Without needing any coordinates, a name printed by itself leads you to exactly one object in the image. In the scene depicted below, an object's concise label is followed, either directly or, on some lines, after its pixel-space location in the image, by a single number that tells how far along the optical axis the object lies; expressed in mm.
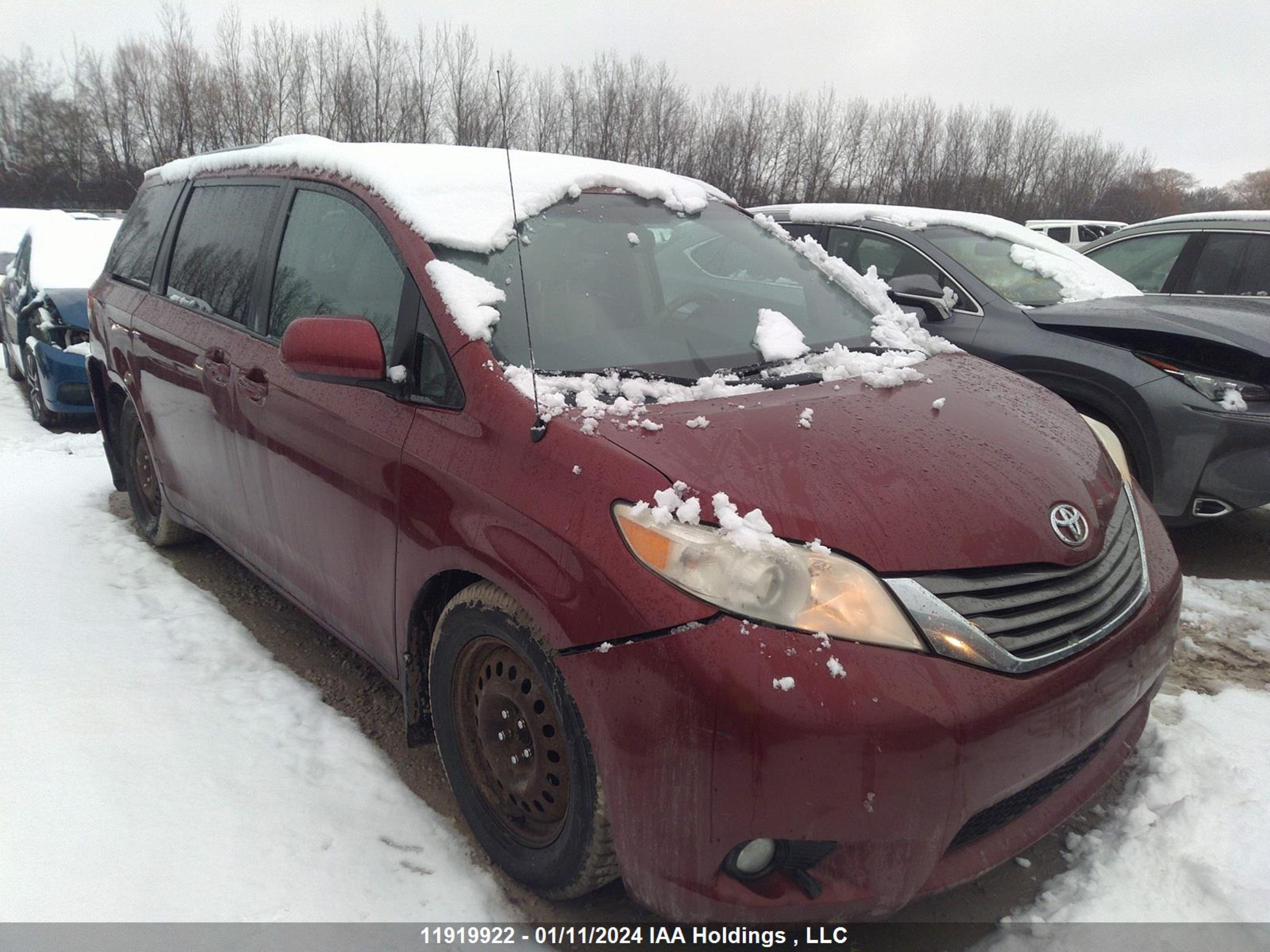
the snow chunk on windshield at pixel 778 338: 2559
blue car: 6777
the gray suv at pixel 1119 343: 3943
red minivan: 1625
